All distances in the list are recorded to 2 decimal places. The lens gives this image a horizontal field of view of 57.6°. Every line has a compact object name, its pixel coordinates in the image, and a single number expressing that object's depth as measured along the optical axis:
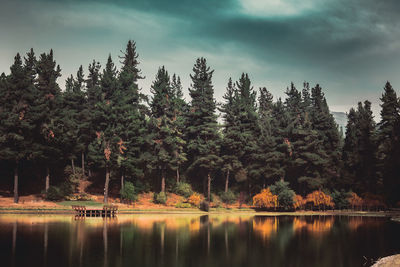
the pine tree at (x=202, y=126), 77.38
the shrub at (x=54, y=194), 56.81
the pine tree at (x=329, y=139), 80.62
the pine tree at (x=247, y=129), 83.12
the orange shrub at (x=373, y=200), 73.94
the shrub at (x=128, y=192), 64.88
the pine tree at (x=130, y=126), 66.80
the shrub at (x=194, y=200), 70.31
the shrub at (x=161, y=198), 69.19
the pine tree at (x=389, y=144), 64.56
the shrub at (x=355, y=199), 75.06
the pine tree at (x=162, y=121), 73.81
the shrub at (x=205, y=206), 68.88
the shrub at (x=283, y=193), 71.75
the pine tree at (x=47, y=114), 57.70
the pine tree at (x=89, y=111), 72.31
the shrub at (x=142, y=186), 70.19
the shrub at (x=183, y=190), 74.30
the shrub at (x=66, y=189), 58.59
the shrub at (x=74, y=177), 66.50
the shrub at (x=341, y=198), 75.88
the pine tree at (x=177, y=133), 75.75
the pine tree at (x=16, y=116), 54.06
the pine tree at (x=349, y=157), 78.38
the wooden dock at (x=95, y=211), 50.84
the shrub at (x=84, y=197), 62.19
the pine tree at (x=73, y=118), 64.38
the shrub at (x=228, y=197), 77.75
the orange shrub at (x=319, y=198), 74.56
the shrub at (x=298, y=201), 73.44
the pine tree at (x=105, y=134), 64.10
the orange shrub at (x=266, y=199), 72.44
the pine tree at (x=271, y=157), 80.00
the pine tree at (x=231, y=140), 80.06
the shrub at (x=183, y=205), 67.99
